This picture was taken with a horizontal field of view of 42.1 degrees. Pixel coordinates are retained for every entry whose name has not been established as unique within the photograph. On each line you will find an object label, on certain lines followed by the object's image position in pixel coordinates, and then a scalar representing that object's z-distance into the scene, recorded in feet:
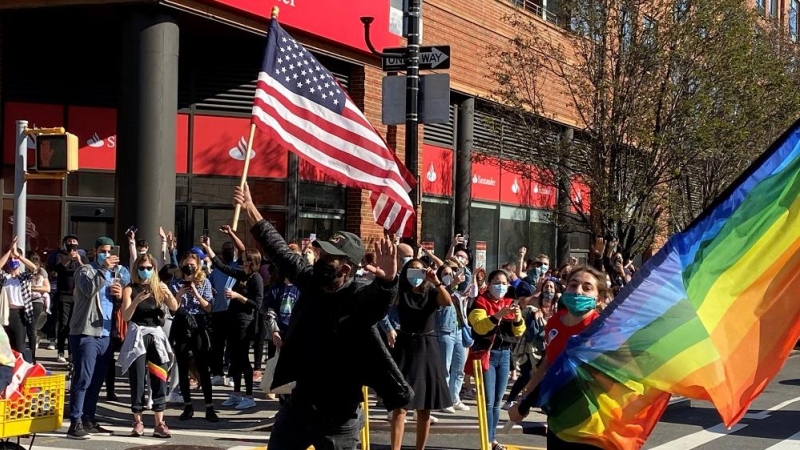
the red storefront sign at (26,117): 55.62
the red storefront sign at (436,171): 71.00
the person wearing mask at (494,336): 30.49
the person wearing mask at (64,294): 49.84
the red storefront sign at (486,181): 77.36
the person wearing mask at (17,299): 40.42
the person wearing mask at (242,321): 40.65
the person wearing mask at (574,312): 20.75
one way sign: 42.32
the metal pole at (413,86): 41.50
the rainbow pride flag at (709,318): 15.78
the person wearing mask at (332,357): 17.61
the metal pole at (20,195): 34.45
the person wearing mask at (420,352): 28.99
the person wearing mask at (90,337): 32.65
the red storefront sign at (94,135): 57.67
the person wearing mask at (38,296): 46.44
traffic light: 35.47
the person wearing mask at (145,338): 32.53
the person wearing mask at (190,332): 35.68
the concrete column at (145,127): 51.72
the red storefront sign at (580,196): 63.52
